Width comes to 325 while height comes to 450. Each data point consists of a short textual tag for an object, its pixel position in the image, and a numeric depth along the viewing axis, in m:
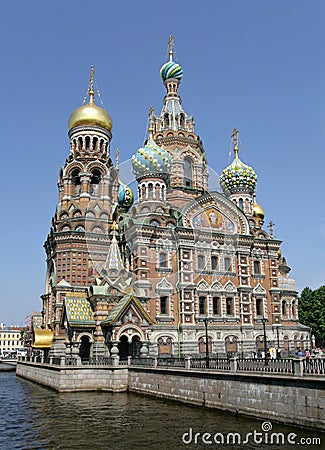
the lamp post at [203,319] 33.75
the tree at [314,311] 49.59
